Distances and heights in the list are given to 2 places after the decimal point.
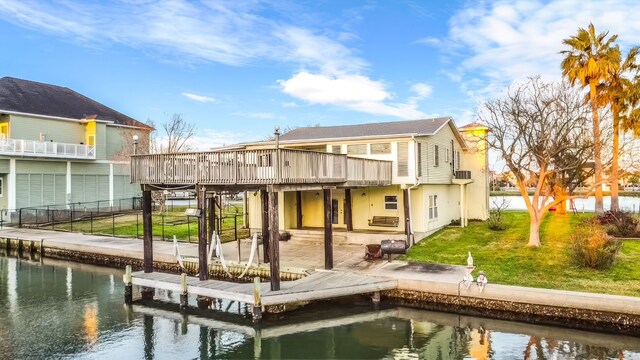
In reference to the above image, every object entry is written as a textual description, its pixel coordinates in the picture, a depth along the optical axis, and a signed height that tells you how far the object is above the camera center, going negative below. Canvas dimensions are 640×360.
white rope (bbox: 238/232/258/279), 14.49 -2.10
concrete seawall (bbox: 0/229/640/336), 11.30 -3.56
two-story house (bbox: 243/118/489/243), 20.78 -0.22
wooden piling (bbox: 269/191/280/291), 12.80 -1.79
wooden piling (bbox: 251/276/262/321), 12.26 -3.30
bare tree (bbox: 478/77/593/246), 18.73 +2.74
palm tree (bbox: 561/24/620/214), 24.16 +7.19
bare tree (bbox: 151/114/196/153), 43.34 +6.03
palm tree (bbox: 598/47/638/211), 24.30 +5.12
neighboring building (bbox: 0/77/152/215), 31.58 +3.60
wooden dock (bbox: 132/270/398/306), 12.55 -3.24
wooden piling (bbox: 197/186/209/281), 14.05 -1.56
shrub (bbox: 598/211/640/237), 20.58 -2.25
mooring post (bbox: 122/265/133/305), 15.11 -3.64
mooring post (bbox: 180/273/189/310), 14.03 -3.60
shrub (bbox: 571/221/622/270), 14.73 -2.51
